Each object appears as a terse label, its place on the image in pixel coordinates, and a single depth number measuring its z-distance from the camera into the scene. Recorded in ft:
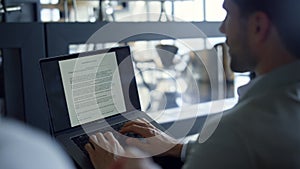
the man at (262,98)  2.24
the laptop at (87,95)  3.43
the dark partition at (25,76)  4.17
